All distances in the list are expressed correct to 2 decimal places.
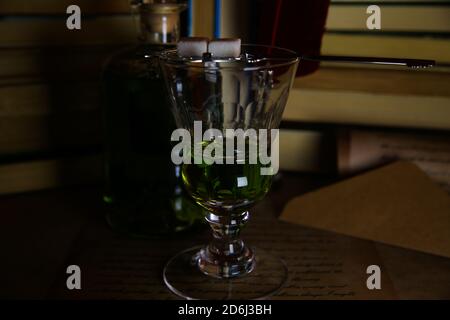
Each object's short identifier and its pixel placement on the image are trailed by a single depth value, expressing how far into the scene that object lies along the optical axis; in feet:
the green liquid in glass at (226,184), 1.47
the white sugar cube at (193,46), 1.42
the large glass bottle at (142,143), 1.73
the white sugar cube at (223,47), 1.42
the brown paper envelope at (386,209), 1.71
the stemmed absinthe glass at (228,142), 1.42
